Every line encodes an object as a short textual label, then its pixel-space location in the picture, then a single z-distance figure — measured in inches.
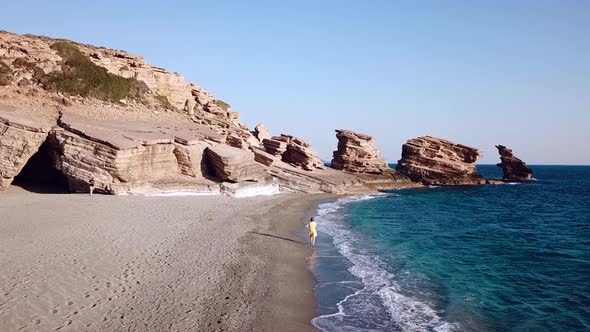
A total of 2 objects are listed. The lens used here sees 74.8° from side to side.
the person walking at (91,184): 1065.5
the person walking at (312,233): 821.4
